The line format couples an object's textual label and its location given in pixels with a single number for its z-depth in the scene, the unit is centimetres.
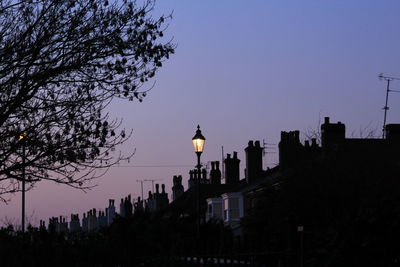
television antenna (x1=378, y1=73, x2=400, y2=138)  4894
